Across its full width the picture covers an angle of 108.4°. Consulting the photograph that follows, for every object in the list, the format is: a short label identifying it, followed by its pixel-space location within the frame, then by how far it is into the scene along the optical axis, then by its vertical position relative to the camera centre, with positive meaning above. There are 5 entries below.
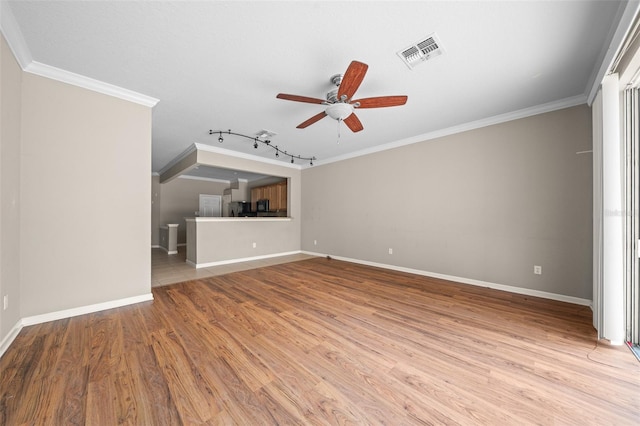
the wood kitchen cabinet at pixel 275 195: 6.80 +0.58
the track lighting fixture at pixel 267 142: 3.98 +1.40
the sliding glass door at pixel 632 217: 1.97 -0.03
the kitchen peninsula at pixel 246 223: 4.85 -0.23
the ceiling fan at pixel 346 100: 2.00 +1.11
